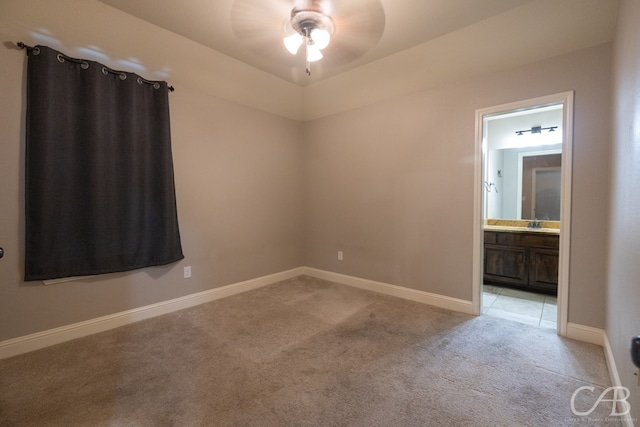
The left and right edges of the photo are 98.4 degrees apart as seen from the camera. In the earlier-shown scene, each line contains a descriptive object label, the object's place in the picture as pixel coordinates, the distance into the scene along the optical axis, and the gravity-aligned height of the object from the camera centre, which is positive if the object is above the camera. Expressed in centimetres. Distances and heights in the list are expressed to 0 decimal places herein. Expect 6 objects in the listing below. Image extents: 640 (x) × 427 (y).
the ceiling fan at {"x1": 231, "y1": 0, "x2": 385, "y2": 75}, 209 +160
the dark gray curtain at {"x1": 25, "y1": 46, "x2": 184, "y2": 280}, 206 +30
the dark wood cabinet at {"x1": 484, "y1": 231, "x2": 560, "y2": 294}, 331 -64
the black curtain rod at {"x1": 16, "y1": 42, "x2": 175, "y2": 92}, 197 +115
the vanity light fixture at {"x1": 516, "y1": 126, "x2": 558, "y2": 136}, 368 +110
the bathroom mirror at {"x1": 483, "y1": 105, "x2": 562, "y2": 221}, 371 +62
